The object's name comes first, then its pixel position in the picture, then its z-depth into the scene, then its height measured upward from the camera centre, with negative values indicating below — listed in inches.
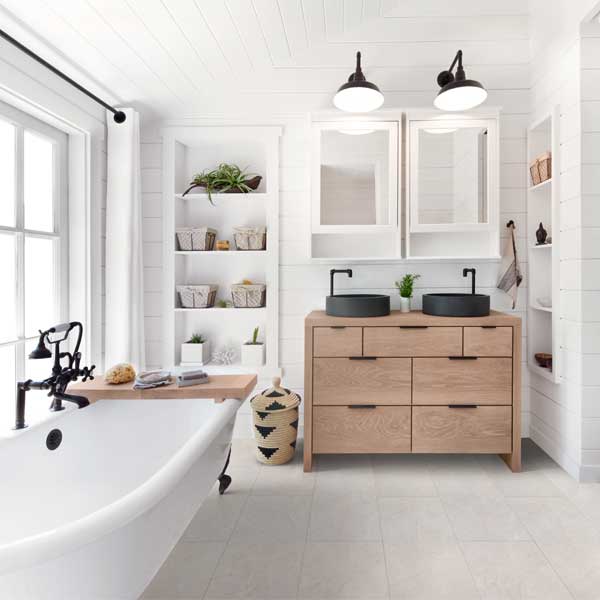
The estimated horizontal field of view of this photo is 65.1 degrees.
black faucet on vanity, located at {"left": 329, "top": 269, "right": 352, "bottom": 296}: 116.9 +5.9
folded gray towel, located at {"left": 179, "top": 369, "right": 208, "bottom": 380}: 84.7 -14.4
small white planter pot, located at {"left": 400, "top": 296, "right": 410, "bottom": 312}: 118.9 -2.1
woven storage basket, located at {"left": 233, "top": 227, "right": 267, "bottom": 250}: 123.5 +15.2
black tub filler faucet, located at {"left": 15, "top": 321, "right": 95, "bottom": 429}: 68.0 -13.1
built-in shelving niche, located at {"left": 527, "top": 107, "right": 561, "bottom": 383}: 118.9 +8.7
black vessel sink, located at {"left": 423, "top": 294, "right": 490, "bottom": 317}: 105.8 -2.3
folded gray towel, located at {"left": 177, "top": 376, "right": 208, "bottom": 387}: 83.4 -15.4
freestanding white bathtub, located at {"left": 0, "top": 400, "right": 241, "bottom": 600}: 39.8 -24.8
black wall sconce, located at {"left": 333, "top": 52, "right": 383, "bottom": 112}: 102.2 +44.1
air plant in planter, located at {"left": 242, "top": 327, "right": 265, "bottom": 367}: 125.1 -15.8
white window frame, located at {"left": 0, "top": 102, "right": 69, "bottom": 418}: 89.4 +14.3
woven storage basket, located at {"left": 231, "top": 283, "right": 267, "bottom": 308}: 123.1 +0.2
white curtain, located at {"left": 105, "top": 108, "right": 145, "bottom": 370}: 111.1 +14.5
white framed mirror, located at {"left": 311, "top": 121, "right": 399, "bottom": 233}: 114.8 +30.4
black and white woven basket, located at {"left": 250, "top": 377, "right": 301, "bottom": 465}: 108.9 -30.1
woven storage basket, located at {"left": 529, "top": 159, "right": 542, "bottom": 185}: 114.9 +30.8
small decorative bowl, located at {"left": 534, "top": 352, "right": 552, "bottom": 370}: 114.3 -15.7
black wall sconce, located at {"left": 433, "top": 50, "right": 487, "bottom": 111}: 100.7 +43.8
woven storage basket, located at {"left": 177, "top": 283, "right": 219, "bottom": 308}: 123.4 +0.1
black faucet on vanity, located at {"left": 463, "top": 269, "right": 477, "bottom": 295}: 117.0 +5.5
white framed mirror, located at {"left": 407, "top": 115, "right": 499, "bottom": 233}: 113.2 +30.0
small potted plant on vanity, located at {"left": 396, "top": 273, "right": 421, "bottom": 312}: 118.6 +0.9
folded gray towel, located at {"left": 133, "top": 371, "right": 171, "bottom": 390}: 81.9 -15.1
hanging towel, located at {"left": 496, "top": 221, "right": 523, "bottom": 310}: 117.6 +6.8
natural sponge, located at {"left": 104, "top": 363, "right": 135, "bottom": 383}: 84.3 -14.3
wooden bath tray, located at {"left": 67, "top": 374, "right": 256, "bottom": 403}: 80.3 -16.6
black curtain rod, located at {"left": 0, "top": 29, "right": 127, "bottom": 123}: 72.6 +40.8
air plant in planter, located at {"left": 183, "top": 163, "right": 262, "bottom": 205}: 123.8 +30.1
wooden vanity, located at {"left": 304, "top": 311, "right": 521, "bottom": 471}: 104.7 -20.2
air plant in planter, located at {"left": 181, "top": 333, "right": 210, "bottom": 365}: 125.3 -15.3
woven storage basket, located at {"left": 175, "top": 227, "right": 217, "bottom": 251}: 123.1 +15.3
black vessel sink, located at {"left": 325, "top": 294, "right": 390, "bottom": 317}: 107.5 -2.4
